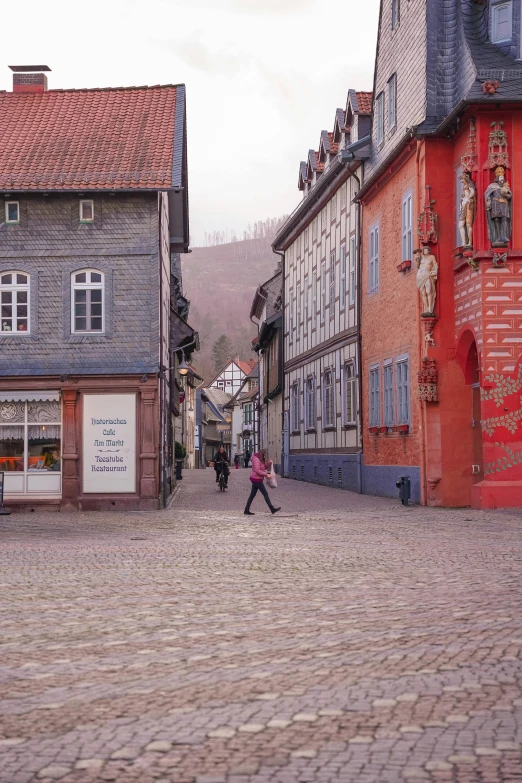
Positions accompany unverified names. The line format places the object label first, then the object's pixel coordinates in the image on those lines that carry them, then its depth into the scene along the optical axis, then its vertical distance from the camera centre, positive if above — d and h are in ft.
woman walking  92.52 +0.03
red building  87.97 +16.48
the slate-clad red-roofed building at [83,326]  99.40 +12.27
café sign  99.25 +2.56
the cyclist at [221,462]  140.40 +1.58
